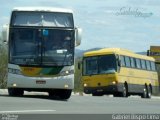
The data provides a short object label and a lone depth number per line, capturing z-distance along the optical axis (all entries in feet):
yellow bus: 124.88
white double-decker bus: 79.00
